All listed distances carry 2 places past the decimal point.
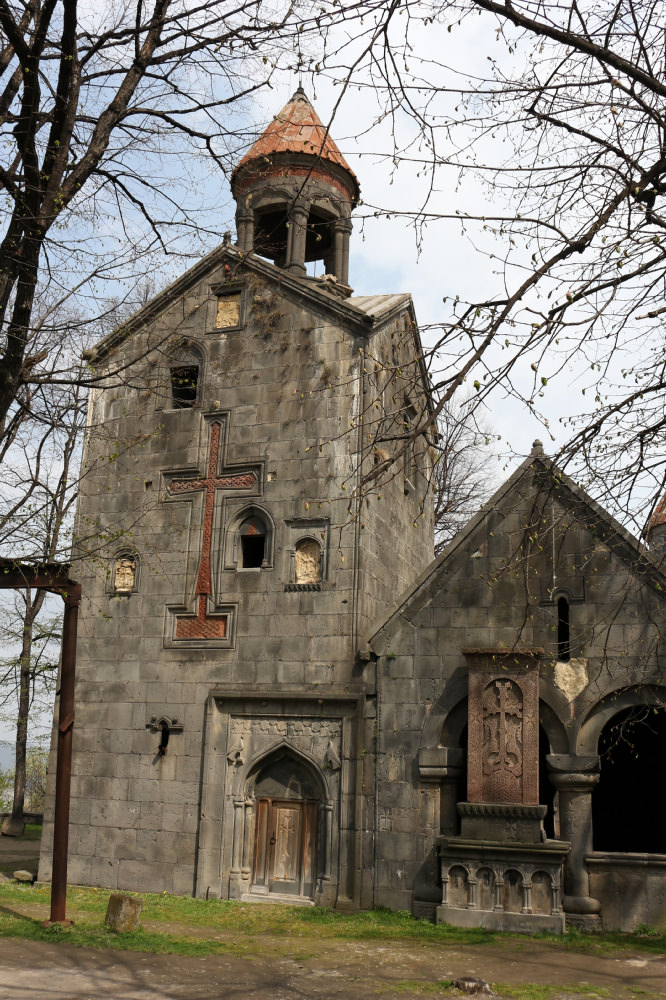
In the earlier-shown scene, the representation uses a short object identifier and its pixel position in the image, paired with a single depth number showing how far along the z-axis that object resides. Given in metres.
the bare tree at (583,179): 6.35
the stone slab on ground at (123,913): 11.58
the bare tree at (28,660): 25.20
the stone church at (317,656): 13.03
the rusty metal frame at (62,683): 11.86
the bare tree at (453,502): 28.69
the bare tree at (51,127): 8.27
